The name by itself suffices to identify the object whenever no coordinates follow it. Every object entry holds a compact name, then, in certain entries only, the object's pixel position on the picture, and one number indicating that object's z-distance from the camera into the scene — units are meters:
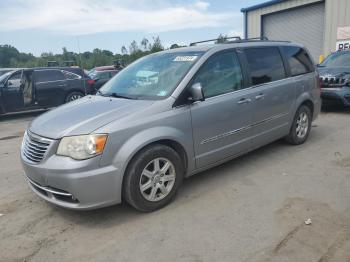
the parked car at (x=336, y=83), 8.51
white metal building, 14.73
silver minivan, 3.34
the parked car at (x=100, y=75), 13.62
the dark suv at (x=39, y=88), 11.16
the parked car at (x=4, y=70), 12.72
